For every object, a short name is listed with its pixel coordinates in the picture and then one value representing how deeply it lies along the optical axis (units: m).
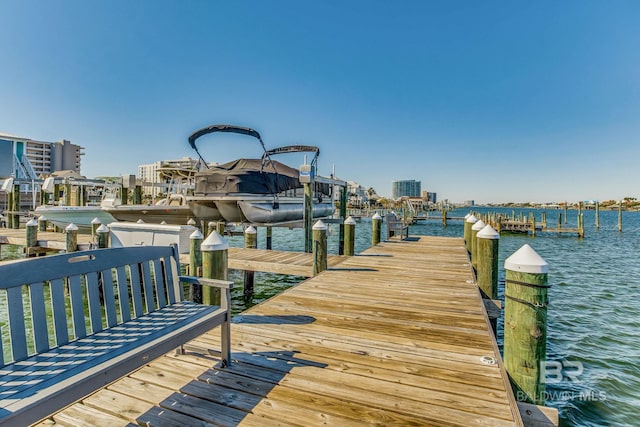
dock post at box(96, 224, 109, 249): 8.32
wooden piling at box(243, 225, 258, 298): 8.84
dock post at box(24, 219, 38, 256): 9.99
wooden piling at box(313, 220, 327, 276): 5.71
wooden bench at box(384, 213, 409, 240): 10.68
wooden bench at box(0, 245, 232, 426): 1.46
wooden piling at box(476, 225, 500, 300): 5.38
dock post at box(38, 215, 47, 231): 13.78
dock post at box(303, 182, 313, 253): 9.57
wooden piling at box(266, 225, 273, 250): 12.93
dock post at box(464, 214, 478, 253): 9.45
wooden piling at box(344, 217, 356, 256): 7.83
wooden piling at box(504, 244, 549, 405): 2.49
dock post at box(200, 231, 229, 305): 3.49
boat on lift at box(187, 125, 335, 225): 9.84
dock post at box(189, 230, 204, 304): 4.88
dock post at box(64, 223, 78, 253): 8.60
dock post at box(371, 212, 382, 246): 9.28
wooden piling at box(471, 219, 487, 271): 7.46
